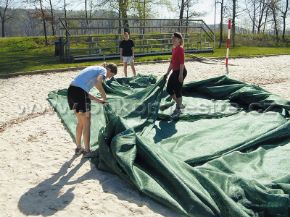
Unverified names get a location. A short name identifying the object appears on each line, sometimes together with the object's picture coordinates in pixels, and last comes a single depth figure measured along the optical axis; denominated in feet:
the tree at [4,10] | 96.75
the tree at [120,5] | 60.44
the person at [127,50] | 26.06
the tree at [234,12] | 62.89
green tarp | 8.65
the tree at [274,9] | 84.99
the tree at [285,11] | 86.73
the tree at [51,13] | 58.89
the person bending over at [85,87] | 11.75
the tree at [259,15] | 97.13
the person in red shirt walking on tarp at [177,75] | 16.74
